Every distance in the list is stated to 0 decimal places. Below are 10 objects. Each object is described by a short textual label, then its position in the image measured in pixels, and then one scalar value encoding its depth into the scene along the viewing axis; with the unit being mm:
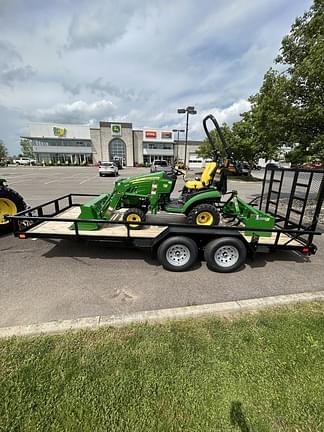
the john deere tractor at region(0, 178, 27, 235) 5071
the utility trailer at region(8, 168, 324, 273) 3613
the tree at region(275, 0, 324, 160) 6187
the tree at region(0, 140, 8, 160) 57131
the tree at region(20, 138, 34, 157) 73375
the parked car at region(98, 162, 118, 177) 22734
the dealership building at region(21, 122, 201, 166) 49625
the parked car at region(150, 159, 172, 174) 20181
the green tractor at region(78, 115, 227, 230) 4465
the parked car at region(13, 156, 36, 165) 51922
